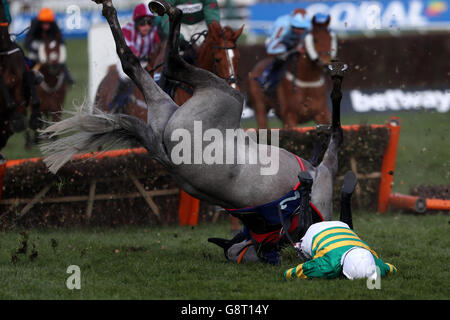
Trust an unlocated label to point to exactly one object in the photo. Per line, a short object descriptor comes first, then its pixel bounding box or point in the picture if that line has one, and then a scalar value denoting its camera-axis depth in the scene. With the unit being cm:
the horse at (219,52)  1548
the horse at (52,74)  2564
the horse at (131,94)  1861
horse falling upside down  1072
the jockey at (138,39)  2041
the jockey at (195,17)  1627
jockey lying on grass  976
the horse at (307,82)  2250
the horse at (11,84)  1831
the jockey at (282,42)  2369
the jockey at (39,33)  2869
